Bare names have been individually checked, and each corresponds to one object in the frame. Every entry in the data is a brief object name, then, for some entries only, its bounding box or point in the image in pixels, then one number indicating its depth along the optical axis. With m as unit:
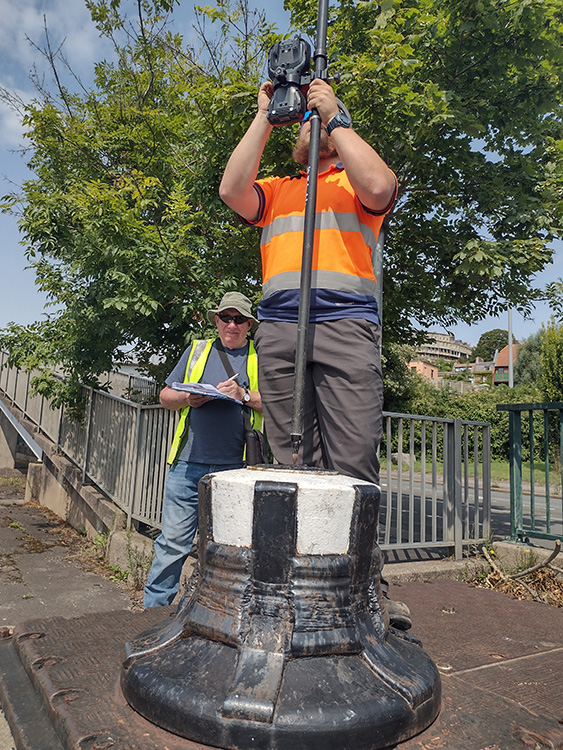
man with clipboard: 3.30
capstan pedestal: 1.19
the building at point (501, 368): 72.60
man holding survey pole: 1.89
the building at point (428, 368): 89.31
